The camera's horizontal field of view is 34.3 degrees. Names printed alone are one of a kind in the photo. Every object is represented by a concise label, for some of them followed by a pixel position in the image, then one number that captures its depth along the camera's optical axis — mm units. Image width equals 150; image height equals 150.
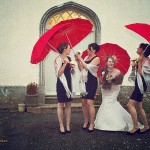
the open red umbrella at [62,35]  4859
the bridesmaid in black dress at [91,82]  5648
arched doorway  8789
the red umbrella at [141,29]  5203
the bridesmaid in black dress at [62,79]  5418
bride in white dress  5708
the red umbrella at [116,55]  5854
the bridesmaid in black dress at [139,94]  5465
